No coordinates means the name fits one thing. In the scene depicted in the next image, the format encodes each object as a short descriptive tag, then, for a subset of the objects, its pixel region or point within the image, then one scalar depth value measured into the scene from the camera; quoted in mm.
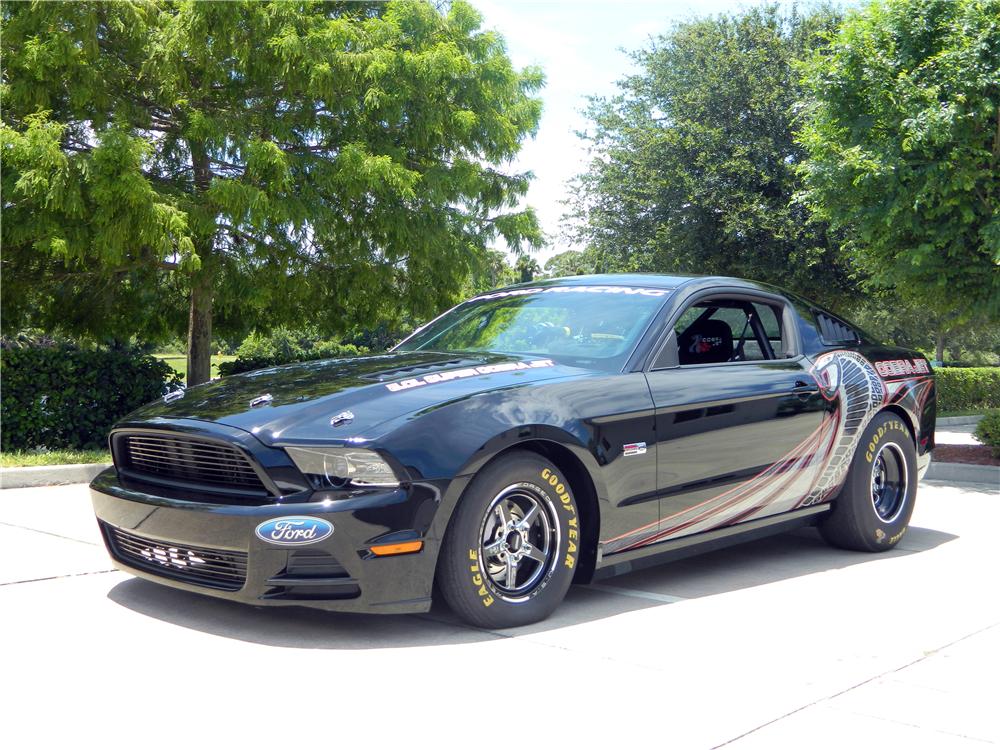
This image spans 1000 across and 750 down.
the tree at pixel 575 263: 25672
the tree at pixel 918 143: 10852
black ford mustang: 4156
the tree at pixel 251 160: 10453
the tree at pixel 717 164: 22375
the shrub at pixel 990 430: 11750
